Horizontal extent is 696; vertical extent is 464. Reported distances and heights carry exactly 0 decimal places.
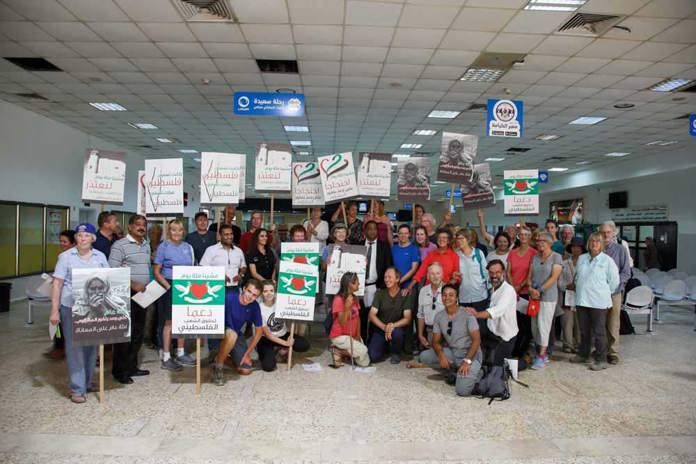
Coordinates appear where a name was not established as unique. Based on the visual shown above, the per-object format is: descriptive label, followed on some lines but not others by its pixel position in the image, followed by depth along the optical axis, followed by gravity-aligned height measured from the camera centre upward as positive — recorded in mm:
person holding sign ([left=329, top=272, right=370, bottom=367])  5461 -1159
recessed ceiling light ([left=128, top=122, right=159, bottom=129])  12570 +2588
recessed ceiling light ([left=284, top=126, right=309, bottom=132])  12966 +2633
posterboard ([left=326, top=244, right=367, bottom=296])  5848 -465
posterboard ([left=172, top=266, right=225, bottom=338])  4754 -790
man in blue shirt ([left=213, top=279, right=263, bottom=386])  4988 -1100
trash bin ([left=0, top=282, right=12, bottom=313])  9102 -1487
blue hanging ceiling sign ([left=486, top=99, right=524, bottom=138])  8992 +2084
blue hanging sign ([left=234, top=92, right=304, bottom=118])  8797 +2233
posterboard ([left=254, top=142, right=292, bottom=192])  6676 +786
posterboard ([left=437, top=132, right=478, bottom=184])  7066 +1032
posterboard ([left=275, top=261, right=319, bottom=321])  5449 -774
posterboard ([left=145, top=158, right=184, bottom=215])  6172 +453
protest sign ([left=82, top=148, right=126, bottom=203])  6348 +599
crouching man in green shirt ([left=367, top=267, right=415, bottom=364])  5738 -1085
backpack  4574 -1520
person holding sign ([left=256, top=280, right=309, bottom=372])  5371 -1259
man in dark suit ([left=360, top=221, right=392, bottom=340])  6191 -510
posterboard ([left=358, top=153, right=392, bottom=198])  7016 +758
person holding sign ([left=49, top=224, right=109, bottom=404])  4281 -710
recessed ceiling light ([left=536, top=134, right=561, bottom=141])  13438 +2633
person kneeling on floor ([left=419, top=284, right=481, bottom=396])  4738 -1166
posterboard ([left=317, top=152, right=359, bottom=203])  6668 +686
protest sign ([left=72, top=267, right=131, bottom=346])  4254 -774
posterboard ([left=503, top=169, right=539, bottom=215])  7324 +564
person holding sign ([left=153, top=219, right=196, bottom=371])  5441 -543
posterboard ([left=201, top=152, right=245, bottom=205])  6285 +582
